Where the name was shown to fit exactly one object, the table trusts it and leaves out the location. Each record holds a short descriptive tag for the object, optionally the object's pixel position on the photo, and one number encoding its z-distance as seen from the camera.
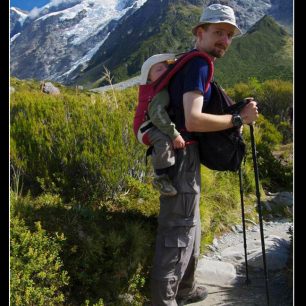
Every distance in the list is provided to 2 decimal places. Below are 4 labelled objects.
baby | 2.95
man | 2.79
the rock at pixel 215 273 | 4.41
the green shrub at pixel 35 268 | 2.69
